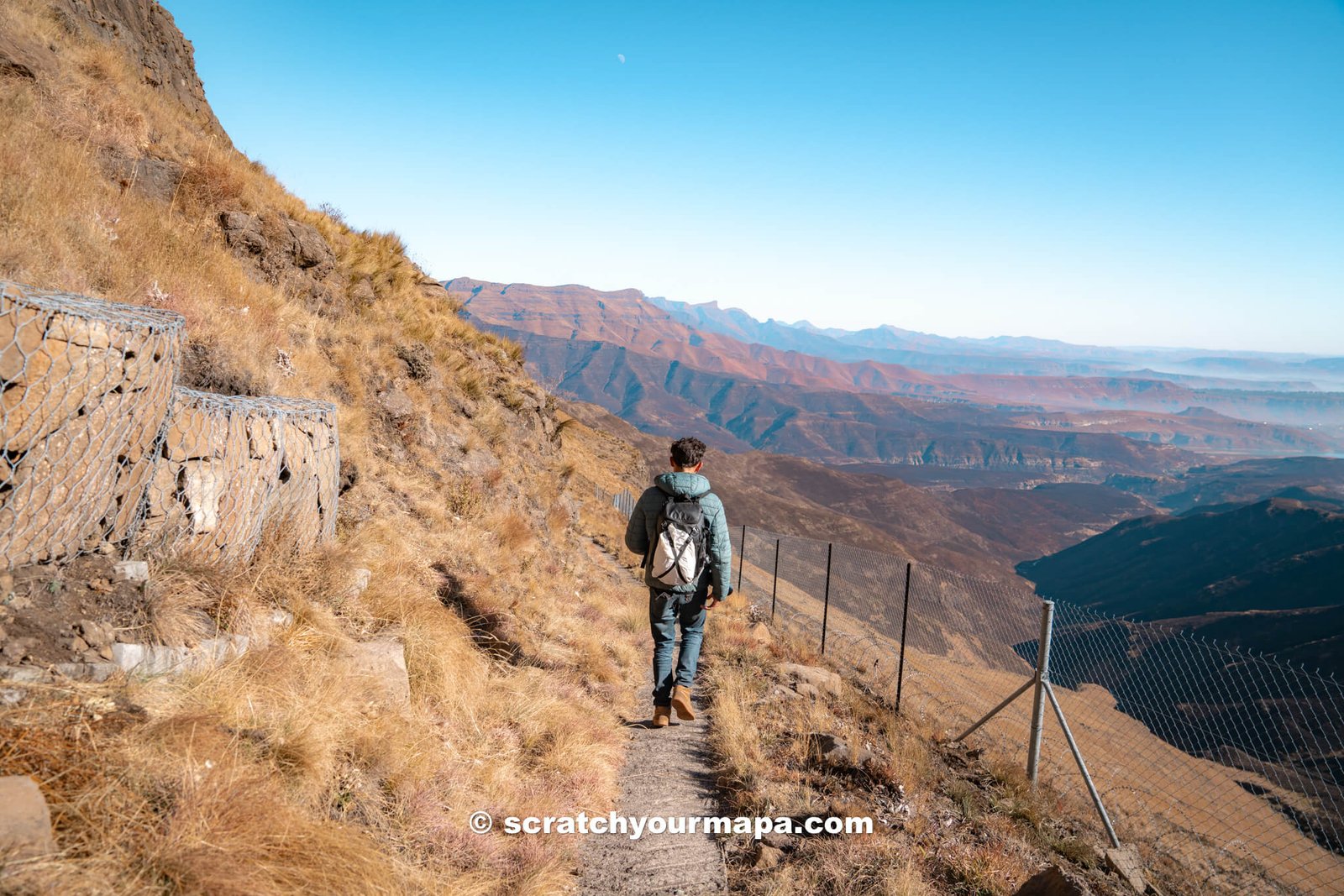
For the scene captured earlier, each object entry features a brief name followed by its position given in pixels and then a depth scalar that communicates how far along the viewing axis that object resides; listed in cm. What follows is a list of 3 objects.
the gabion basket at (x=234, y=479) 326
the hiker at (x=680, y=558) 466
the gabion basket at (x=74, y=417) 248
